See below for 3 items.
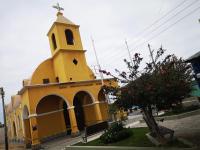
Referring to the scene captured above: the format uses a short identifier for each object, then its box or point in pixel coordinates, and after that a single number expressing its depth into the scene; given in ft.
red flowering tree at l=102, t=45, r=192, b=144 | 20.90
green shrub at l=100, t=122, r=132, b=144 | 29.88
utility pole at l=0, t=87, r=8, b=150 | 53.56
